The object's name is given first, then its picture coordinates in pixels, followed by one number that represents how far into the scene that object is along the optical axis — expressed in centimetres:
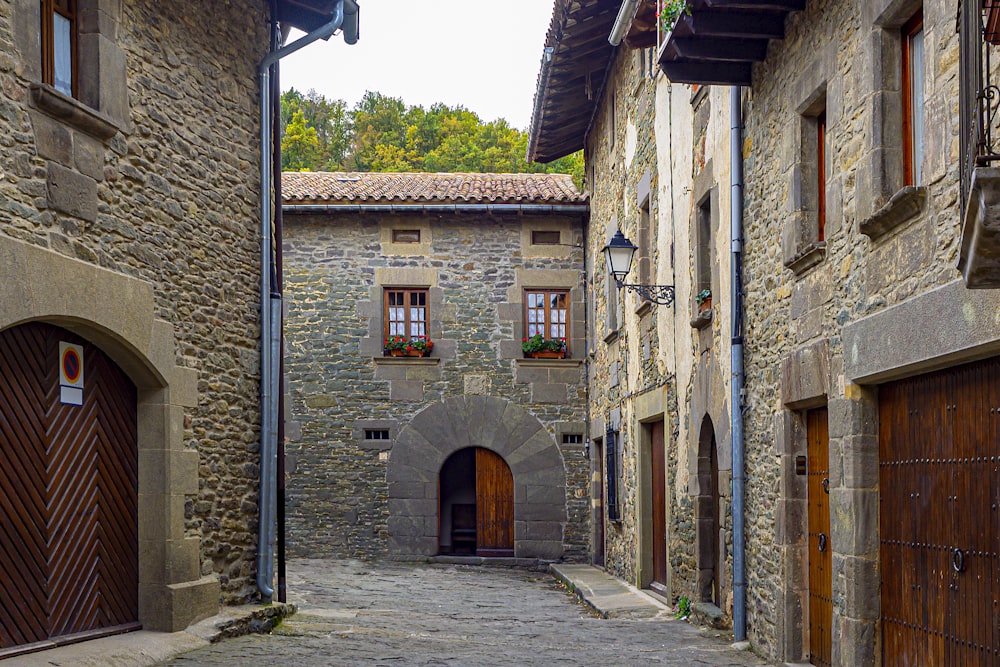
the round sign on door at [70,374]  705
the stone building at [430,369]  1695
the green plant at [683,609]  976
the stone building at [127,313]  649
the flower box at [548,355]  1719
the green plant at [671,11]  699
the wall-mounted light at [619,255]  1040
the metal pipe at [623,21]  1030
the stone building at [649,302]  929
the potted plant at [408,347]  1711
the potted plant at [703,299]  938
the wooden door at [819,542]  684
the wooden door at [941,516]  485
